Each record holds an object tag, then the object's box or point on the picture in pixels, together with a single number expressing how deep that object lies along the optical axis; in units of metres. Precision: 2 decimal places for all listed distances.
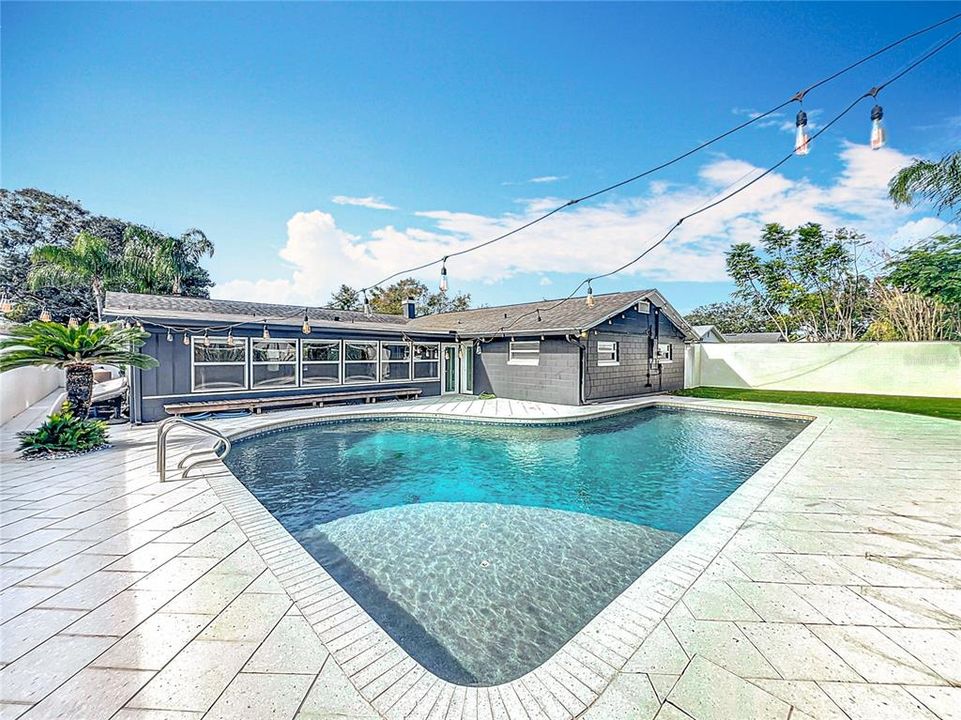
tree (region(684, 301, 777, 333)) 37.33
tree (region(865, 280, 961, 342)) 18.05
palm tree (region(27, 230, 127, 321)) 17.05
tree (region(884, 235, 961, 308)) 10.66
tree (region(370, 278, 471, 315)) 33.82
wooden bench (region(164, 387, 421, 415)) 9.79
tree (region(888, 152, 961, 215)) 10.25
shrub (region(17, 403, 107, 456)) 6.14
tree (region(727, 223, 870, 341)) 22.39
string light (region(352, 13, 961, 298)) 5.21
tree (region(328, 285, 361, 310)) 33.53
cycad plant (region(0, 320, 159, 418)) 6.43
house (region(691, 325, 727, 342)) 23.67
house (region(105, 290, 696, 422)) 9.87
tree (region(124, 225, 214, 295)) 19.42
